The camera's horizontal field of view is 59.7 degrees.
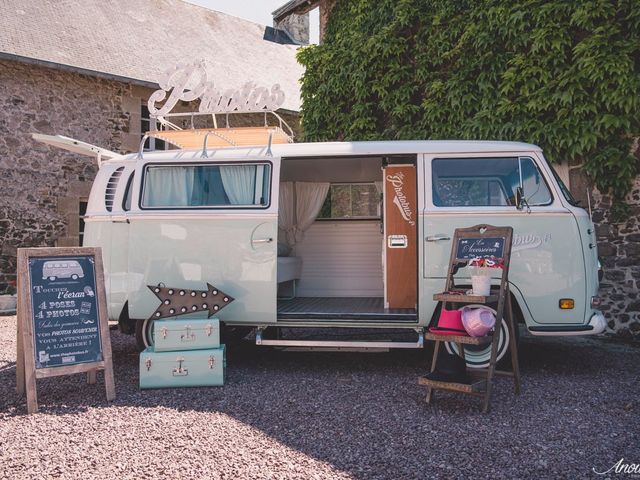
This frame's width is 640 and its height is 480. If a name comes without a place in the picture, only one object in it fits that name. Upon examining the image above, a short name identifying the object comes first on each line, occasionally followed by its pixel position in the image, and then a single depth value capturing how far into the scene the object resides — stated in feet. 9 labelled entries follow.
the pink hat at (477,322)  14.93
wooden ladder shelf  14.92
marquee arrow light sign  18.75
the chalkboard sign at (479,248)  16.16
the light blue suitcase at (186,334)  17.80
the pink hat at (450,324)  15.21
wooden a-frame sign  15.83
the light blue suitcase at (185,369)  17.44
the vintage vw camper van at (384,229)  18.01
